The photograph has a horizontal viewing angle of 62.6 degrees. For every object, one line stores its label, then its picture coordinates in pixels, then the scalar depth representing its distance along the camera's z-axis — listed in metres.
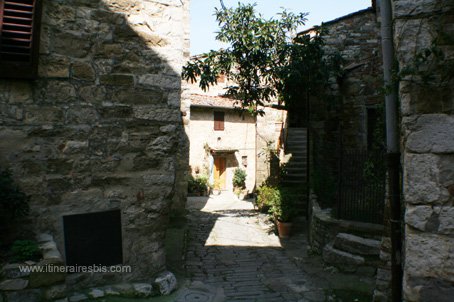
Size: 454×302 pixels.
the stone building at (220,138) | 18.48
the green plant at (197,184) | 17.73
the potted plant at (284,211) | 8.40
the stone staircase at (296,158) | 12.33
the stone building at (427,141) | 2.12
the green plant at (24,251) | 3.17
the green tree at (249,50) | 9.73
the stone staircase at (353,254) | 5.43
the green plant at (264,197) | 11.12
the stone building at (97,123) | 3.61
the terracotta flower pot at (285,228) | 8.38
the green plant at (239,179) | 19.39
